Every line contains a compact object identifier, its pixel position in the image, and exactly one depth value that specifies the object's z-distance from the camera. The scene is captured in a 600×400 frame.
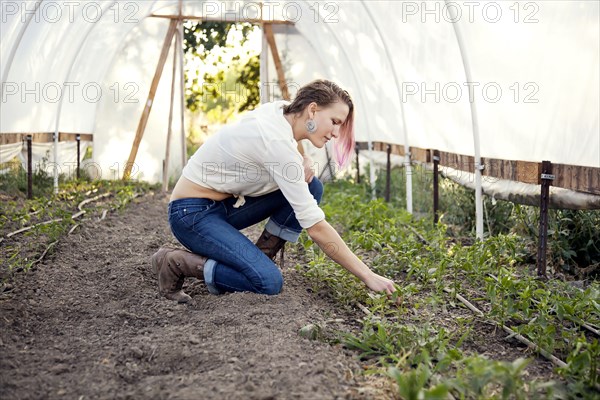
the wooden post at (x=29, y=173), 7.30
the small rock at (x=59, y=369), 2.45
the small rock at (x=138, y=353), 2.58
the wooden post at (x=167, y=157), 9.59
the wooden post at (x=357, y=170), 9.89
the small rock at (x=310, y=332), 2.77
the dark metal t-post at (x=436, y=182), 6.16
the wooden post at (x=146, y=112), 10.16
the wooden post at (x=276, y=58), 10.52
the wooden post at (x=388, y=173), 8.03
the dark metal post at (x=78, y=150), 9.52
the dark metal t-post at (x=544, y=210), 4.16
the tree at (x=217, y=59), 11.41
